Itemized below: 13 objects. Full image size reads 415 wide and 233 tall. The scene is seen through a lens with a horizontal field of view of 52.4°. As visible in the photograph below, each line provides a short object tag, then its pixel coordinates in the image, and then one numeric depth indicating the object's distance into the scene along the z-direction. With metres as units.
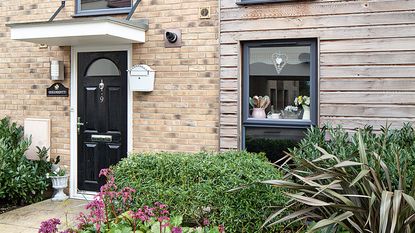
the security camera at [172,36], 5.49
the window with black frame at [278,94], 5.02
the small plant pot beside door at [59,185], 5.96
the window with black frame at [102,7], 5.87
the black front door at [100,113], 5.89
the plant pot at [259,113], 5.23
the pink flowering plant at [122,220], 3.17
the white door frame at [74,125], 6.09
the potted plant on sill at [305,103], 5.03
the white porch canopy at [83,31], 5.07
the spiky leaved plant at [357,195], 2.87
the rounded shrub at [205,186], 3.64
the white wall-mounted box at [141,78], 5.54
